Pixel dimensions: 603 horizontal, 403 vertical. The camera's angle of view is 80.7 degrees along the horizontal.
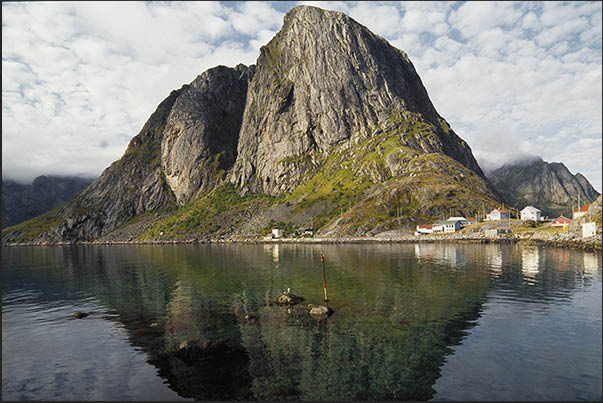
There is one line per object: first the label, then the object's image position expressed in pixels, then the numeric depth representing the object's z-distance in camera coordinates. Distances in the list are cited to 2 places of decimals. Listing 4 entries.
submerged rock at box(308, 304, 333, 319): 40.84
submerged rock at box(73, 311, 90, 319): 45.56
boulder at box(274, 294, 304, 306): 47.22
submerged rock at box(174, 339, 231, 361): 29.67
